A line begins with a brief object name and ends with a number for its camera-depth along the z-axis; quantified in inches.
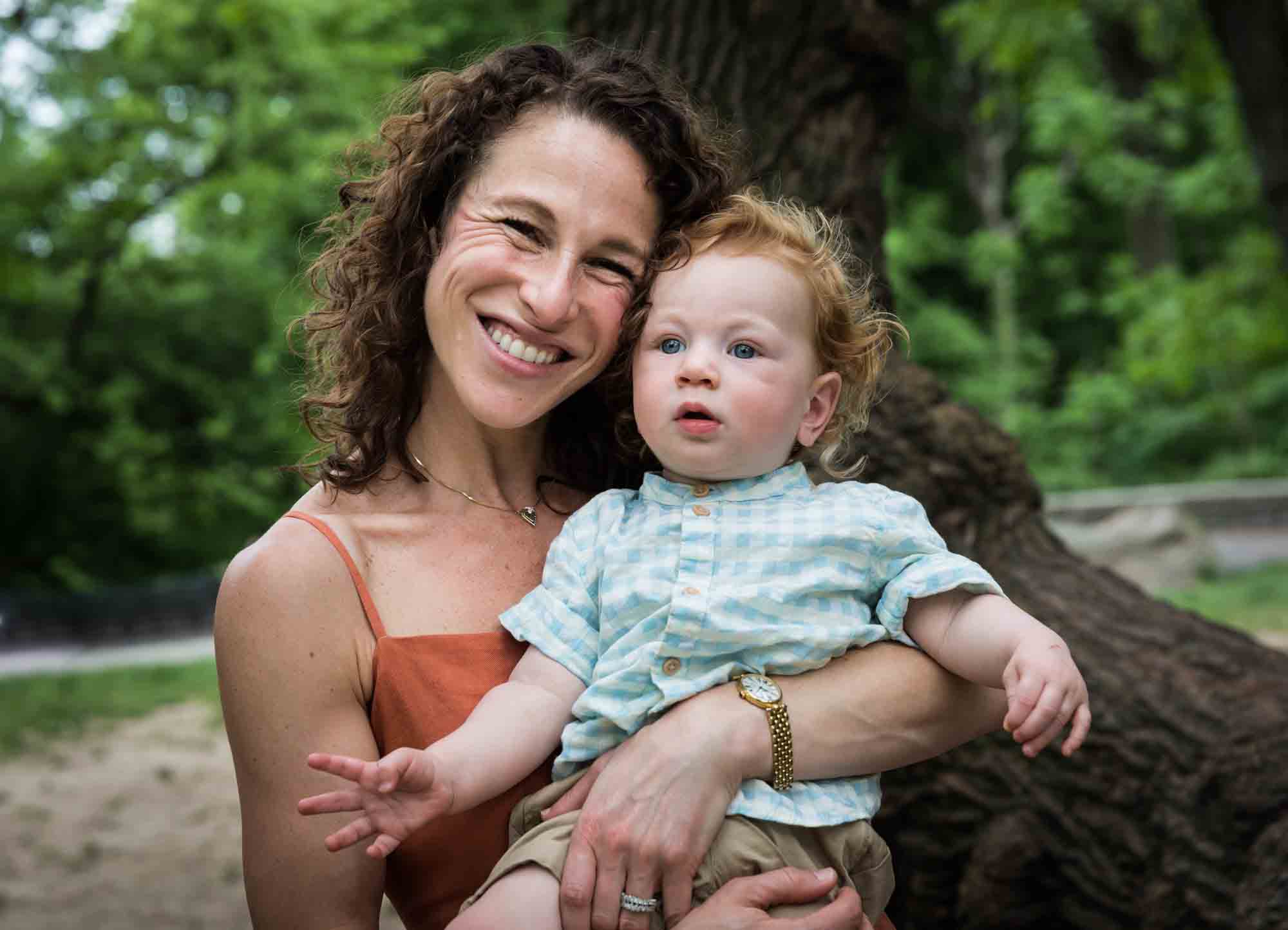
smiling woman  76.7
